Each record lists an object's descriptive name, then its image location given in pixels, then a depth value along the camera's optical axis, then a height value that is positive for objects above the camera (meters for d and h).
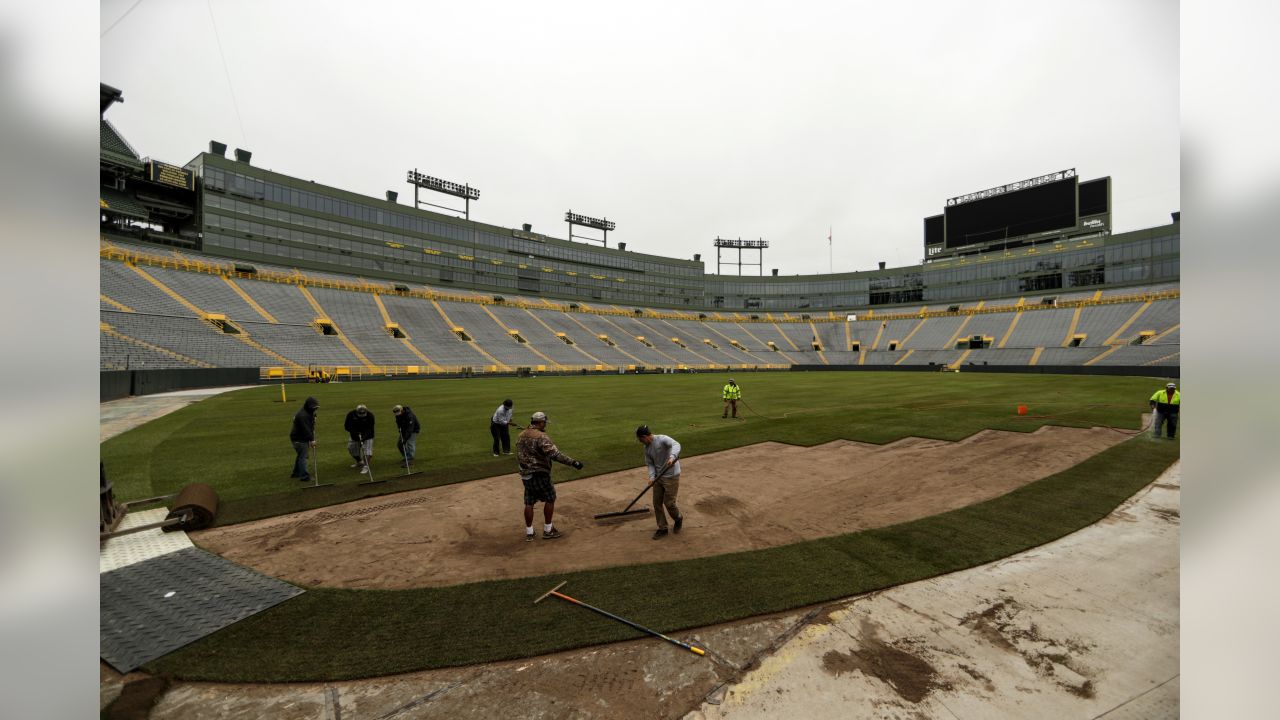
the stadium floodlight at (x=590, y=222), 93.75 +26.42
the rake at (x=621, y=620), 4.63 -2.78
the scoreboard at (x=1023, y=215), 63.50 +19.73
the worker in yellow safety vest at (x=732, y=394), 18.62 -1.48
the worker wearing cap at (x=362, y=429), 10.94 -1.63
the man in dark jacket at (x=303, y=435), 10.21 -1.64
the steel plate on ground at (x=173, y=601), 4.88 -2.82
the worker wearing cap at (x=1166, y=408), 12.71 -1.42
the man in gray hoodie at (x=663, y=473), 7.40 -1.81
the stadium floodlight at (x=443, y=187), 73.69 +26.69
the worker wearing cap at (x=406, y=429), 11.43 -1.72
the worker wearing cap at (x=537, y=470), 7.38 -1.73
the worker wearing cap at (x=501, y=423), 12.38 -1.70
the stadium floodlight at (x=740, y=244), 105.56 +24.43
